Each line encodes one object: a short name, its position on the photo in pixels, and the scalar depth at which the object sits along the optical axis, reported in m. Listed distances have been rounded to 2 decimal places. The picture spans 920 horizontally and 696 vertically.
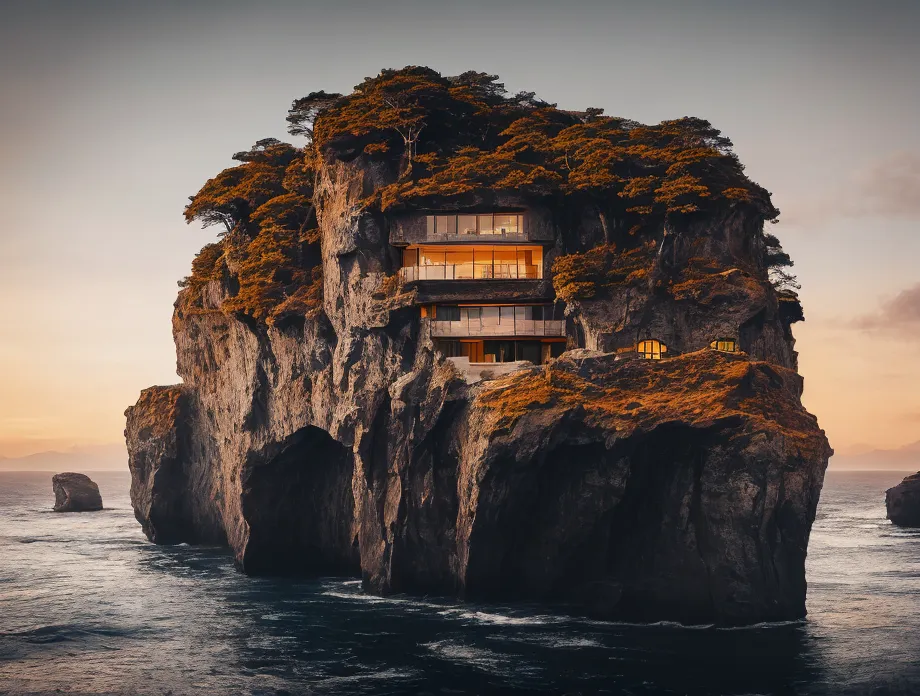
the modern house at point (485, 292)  82.12
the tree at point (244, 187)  95.50
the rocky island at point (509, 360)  69.81
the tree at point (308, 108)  92.31
